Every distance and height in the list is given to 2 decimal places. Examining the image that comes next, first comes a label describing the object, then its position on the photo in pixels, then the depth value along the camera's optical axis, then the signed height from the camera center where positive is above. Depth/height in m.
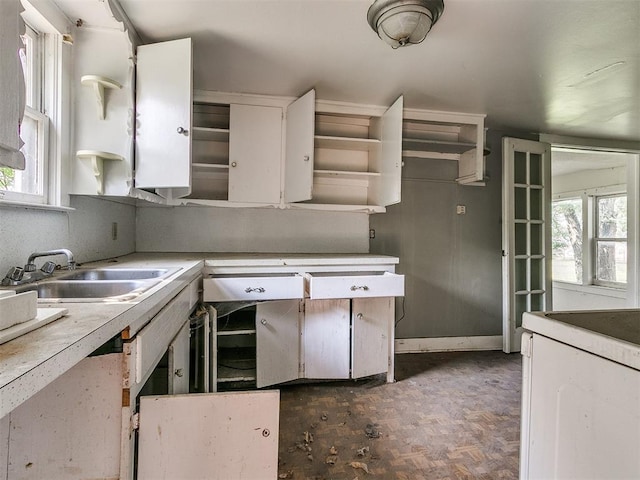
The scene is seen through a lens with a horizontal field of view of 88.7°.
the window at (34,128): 1.26 +0.45
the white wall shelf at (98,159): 1.41 +0.37
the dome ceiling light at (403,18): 1.33 +0.95
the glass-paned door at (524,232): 2.87 +0.09
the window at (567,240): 4.80 +0.04
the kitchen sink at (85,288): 1.07 -0.17
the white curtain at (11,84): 0.64 +0.33
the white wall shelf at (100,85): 1.42 +0.70
